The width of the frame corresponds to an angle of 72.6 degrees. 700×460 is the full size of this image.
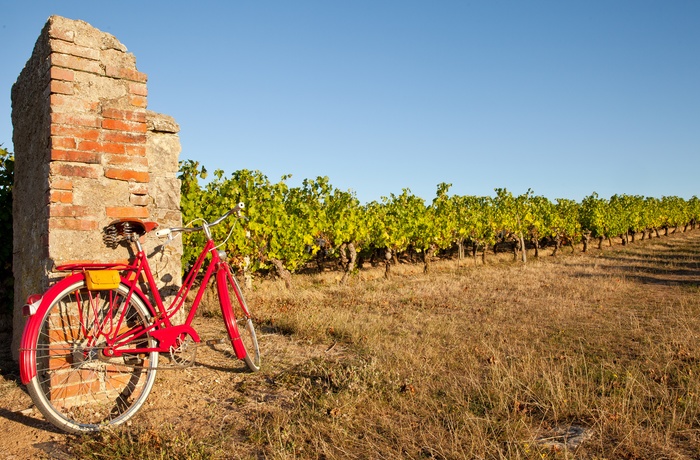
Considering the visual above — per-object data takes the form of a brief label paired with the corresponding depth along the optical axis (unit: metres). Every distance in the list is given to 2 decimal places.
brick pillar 3.40
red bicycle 3.16
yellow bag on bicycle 3.16
